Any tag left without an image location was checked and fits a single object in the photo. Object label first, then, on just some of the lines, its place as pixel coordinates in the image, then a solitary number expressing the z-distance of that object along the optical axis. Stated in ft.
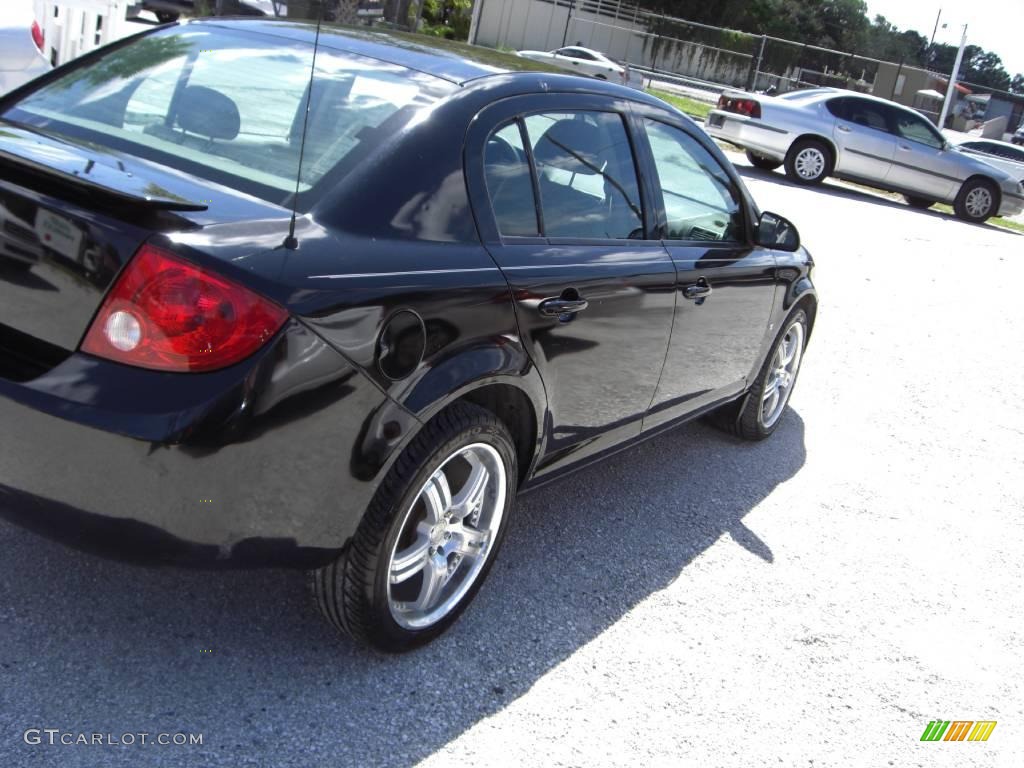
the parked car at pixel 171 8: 77.10
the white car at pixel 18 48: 23.21
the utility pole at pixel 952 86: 101.55
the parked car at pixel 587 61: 94.10
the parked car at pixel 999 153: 81.35
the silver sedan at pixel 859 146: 56.95
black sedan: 7.82
